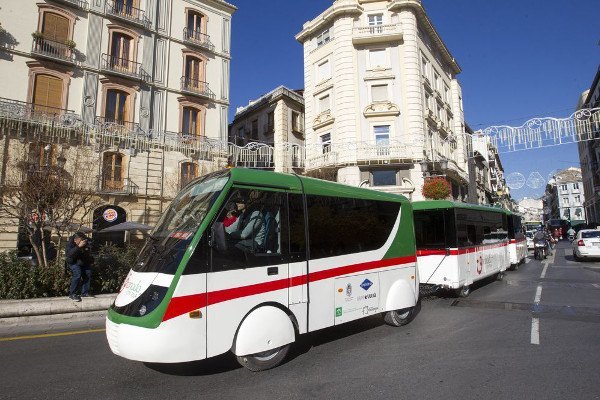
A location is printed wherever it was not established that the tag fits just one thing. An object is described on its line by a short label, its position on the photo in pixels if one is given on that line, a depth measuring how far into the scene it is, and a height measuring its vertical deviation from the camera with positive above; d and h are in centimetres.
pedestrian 833 -45
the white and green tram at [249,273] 405 -43
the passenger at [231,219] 447 +28
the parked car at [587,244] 1850 -35
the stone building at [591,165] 5278 +1233
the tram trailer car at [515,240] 1588 -10
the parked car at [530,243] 2761 -40
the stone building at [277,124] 2947 +1180
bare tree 1029 +138
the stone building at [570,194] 8656 +1094
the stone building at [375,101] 2525 +1031
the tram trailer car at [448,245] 959 -18
